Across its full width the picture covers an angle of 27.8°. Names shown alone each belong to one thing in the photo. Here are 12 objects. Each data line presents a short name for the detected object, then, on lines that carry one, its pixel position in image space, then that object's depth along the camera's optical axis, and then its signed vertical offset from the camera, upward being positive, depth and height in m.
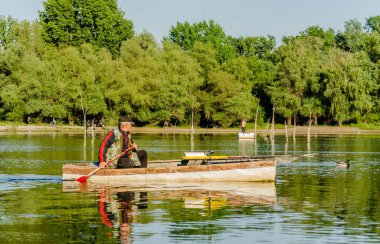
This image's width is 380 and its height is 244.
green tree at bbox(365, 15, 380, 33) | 144.09 +20.24
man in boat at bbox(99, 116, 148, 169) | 30.78 -0.98
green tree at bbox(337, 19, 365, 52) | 123.44 +14.84
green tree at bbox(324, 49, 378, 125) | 107.56 +5.41
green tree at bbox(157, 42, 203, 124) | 109.81 +5.92
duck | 45.03 -2.17
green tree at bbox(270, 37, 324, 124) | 111.00 +7.21
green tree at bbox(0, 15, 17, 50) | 126.12 +15.73
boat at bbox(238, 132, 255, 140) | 88.67 -0.97
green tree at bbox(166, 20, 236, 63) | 142.00 +17.62
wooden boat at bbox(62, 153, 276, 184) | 32.09 -1.94
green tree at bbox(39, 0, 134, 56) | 133.75 +18.12
